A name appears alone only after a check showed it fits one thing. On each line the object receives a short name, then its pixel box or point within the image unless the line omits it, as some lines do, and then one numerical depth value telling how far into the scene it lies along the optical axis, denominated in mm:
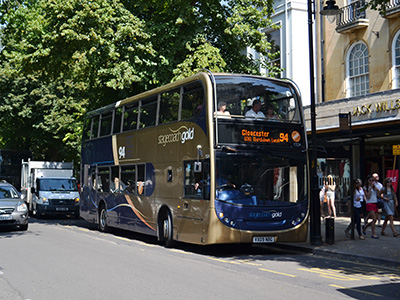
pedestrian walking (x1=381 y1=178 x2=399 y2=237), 15453
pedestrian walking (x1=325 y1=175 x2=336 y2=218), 21453
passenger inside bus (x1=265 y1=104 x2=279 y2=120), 13318
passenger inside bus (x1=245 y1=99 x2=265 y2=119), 13078
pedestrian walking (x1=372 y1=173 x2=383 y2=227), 16000
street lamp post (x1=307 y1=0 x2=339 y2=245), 14438
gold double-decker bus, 12578
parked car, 17844
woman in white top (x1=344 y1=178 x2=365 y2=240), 15617
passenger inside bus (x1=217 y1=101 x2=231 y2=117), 12766
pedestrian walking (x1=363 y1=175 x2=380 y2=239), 15609
